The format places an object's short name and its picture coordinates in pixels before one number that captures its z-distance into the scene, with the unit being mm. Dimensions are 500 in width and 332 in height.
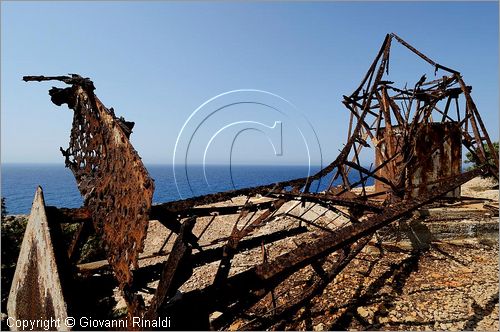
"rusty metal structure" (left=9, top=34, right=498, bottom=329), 2447
